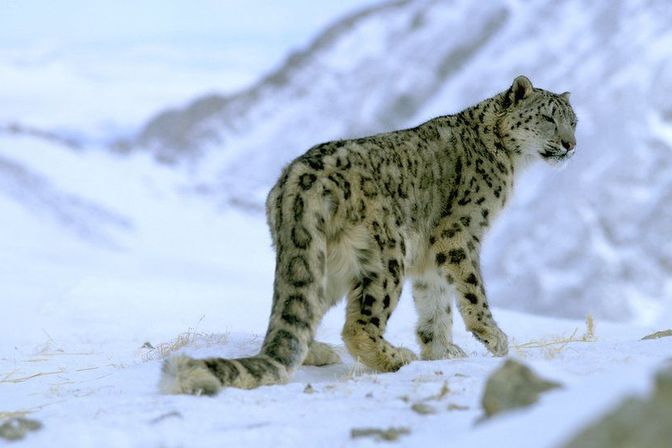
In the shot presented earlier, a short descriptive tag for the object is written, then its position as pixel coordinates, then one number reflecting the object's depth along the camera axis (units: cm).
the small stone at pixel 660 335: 1557
